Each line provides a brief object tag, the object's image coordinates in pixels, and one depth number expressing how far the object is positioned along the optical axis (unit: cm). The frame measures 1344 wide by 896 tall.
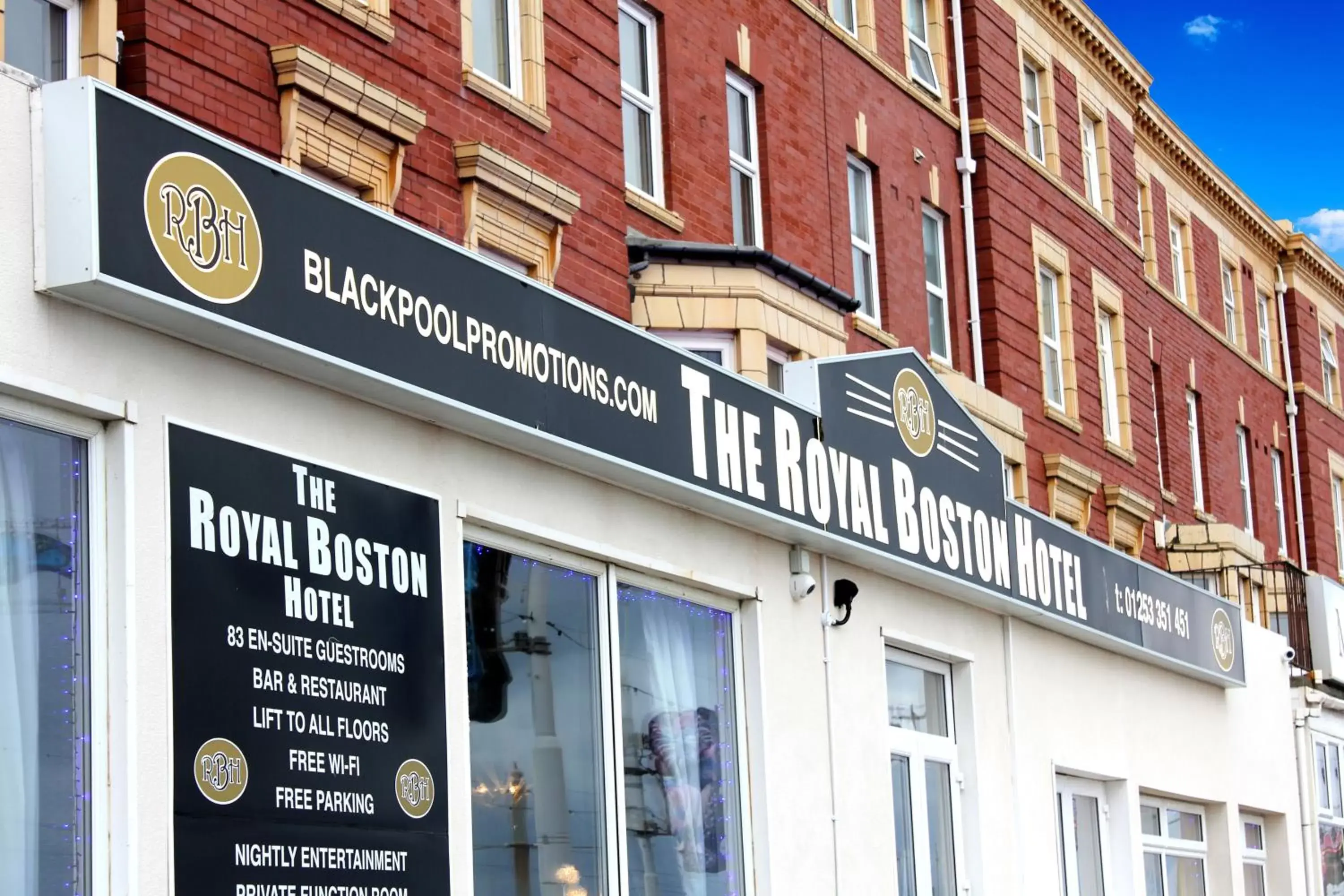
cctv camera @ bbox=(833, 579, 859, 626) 1672
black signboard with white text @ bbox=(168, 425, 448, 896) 1012
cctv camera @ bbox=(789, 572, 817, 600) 1620
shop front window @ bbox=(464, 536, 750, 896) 1277
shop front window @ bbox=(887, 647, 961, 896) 1803
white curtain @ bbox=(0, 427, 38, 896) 926
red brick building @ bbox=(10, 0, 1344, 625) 1491
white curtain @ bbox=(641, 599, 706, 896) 1459
